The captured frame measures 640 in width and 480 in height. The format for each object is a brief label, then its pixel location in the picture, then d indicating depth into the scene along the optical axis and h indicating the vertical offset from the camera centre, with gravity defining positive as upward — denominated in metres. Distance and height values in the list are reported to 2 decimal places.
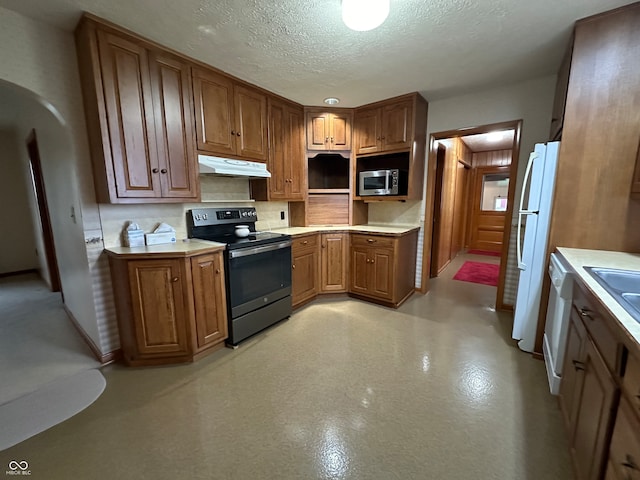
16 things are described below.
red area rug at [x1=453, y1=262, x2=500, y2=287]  4.26 -1.25
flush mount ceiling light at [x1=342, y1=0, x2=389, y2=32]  1.47 +1.04
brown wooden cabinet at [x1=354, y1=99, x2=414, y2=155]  3.10 +0.88
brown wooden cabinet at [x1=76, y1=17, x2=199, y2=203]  1.83 +0.64
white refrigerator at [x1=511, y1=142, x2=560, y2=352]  2.02 -0.35
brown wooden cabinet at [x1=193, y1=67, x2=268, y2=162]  2.36 +0.81
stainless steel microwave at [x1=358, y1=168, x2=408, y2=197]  3.24 +0.23
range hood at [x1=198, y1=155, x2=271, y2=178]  2.38 +0.32
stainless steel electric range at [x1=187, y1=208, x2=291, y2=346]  2.36 -0.63
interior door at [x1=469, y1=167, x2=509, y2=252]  6.07 -0.17
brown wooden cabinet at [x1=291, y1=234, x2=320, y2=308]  3.04 -0.80
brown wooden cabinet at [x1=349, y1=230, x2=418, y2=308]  3.10 -0.80
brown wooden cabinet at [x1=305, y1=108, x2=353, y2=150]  3.40 +0.91
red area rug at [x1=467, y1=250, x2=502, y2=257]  5.98 -1.21
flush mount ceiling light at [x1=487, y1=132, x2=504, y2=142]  4.48 +1.09
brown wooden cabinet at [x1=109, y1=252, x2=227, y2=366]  1.97 -0.77
